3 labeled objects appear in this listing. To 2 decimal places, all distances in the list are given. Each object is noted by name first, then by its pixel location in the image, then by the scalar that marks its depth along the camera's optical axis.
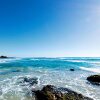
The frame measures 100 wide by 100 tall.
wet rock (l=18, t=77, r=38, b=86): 11.08
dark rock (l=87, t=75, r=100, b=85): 12.22
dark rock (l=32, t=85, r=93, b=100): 6.84
